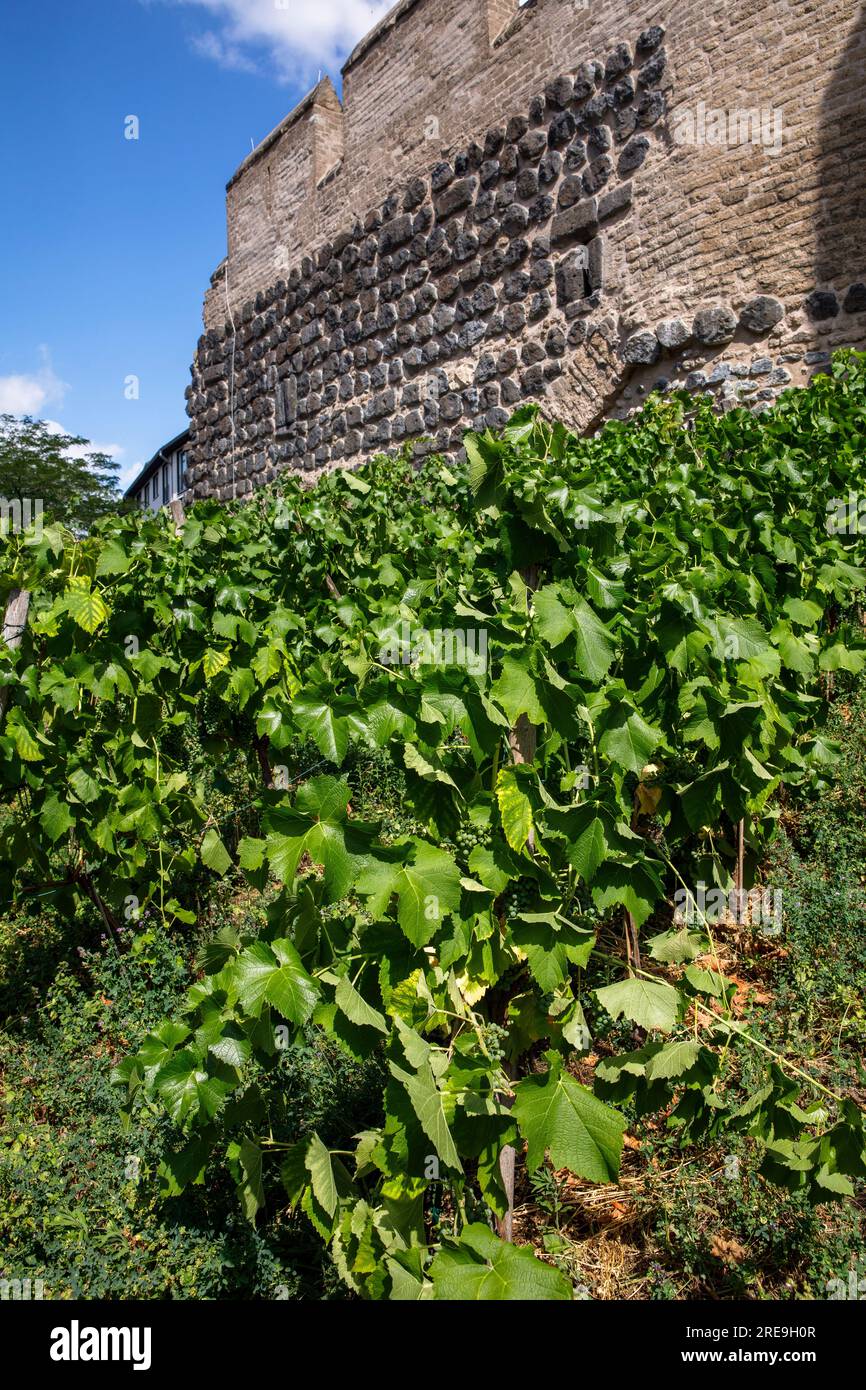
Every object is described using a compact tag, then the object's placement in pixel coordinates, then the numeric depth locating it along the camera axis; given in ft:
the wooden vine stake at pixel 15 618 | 10.52
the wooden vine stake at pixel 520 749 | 6.42
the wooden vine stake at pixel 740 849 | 10.05
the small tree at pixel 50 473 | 115.24
